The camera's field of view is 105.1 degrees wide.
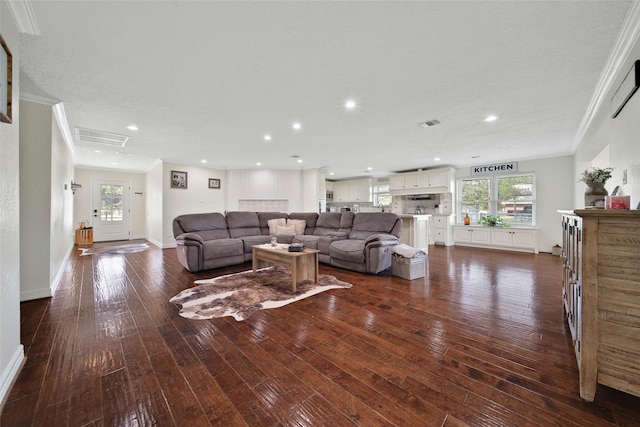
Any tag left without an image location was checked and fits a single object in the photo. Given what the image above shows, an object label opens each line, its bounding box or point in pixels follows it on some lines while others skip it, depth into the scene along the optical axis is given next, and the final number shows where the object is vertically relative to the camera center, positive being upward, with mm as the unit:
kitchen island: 5254 -365
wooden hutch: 1300 -475
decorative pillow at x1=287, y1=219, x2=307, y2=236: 5633 -220
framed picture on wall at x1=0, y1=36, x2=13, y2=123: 1396 +799
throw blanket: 3665 -570
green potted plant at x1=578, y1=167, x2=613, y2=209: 2064 +230
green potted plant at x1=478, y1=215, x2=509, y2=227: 6492 -182
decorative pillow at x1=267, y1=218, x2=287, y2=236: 5602 -197
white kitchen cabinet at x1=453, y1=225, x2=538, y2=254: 5941 -607
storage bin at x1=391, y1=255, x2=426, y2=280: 3664 -805
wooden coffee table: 3185 -647
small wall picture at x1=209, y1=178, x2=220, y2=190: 7572 +994
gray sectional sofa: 3994 -419
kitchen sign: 6418 +1247
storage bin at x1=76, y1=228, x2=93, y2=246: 6988 -611
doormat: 5852 -881
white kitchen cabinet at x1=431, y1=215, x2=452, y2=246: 7102 -453
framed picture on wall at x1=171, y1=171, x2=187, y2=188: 6715 +991
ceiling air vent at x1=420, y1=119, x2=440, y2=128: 3594 +1369
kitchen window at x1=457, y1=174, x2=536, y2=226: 6260 +441
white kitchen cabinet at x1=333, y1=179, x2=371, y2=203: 9406 +943
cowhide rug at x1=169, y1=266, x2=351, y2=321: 2543 -976
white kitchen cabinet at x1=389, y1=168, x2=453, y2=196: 7020 +998
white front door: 7719 +152
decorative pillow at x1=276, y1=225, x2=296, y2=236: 5499 -350
